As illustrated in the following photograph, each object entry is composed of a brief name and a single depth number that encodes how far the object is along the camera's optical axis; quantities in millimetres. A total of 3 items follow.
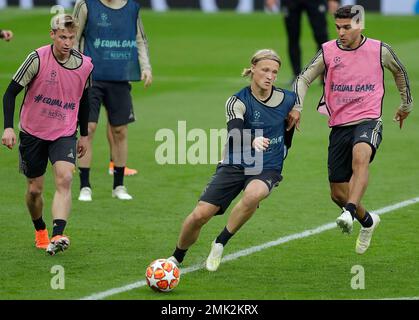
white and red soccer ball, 9867
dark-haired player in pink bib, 11203
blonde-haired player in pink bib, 11156
